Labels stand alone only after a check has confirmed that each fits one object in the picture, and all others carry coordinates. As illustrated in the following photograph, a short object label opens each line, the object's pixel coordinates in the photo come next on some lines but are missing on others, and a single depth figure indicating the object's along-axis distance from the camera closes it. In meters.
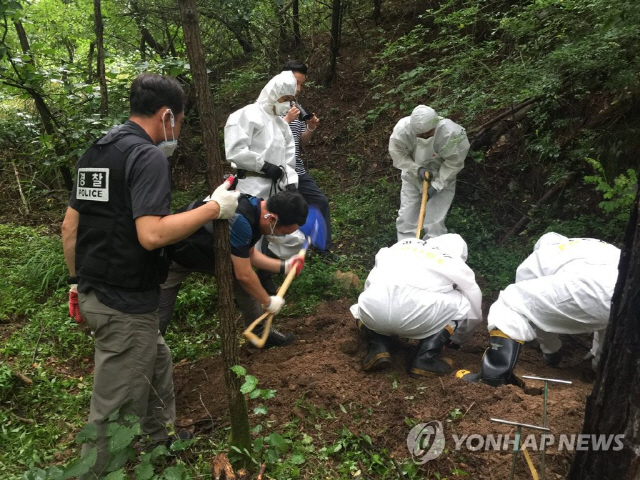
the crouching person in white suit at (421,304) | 3.02
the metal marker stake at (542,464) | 1.76
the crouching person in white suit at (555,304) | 2.73
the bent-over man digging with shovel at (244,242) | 2.86
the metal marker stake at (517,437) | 1.65
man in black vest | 2.02
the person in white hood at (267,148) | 4.10
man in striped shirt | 4.78
